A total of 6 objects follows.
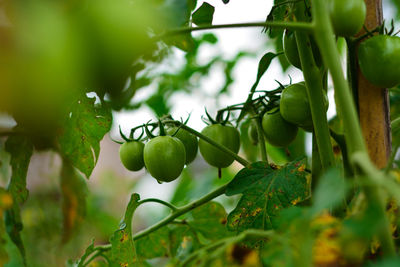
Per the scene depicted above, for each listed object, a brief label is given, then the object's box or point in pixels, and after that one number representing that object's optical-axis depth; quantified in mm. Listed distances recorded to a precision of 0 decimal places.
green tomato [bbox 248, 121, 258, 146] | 1172
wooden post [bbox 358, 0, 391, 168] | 1039
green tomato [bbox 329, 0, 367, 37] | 924
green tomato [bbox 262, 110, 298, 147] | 1094
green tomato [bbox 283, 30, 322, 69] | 1019
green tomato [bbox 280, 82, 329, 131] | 1041
